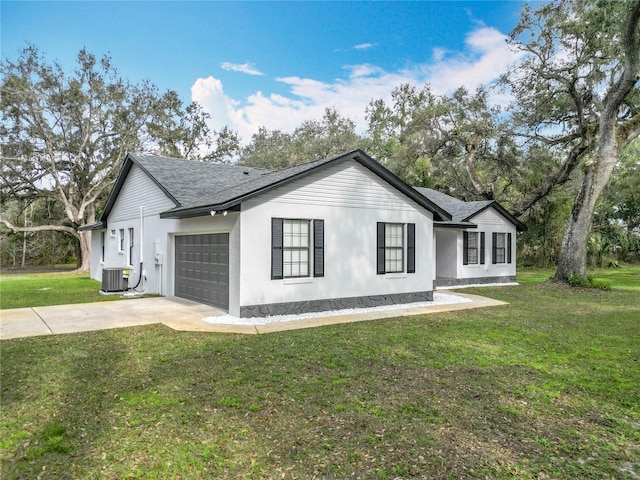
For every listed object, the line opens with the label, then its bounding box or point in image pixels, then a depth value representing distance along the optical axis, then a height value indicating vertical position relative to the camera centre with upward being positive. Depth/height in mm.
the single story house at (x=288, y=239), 9312 +156
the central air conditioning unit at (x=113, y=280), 13742 -1227
